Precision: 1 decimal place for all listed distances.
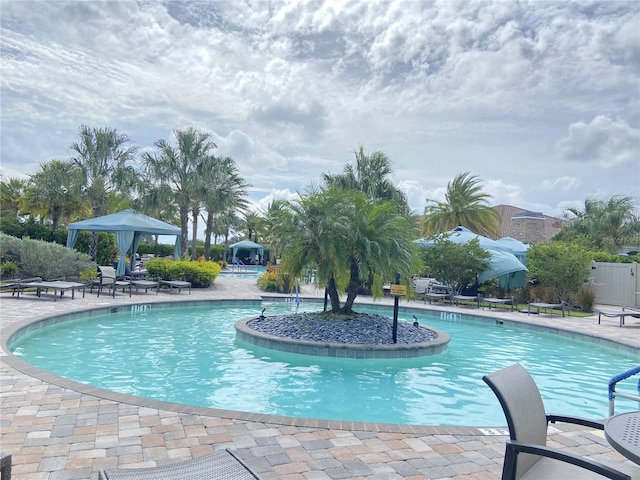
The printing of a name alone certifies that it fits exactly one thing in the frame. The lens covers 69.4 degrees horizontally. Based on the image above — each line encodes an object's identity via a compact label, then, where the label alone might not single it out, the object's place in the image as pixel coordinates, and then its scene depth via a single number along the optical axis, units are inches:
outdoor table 90.2
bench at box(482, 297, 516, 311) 657.0
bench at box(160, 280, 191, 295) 689.0
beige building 1707.7
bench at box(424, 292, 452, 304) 715.2
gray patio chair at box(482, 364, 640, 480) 89.7
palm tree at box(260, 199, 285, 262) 414.6
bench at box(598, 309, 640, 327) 539.2
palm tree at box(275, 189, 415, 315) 392.2
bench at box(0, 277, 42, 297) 557.5
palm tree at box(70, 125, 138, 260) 956.0
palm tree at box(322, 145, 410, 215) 992.9
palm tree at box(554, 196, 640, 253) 1187.9
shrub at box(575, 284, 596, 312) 696.4
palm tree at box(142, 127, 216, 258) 923.4
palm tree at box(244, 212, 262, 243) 1992.1
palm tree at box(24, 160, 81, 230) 983.6
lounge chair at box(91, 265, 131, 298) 636.0
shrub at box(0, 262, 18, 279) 679.1
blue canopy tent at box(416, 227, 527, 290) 745.6
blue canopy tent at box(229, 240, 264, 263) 1691.7
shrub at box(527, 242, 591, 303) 688.4
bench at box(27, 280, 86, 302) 546.9
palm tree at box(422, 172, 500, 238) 1198.3
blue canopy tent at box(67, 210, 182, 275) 739.4
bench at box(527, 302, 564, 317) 626.5
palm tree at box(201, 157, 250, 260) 912.3
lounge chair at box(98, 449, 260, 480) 93.9
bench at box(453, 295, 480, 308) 694.4
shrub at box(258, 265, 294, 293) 796.5
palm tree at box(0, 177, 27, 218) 1585.9
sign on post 368.8
